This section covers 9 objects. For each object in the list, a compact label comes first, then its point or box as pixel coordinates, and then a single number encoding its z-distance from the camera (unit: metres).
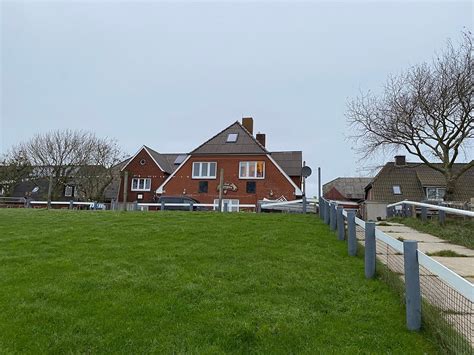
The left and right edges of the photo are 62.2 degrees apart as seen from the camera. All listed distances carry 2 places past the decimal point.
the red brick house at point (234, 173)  32.00
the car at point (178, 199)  26.59
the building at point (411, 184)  37.03
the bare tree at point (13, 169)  39.12
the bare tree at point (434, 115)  21.19
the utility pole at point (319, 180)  16.23
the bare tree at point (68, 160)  38.69
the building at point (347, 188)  57.85
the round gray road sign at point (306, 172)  20.78
